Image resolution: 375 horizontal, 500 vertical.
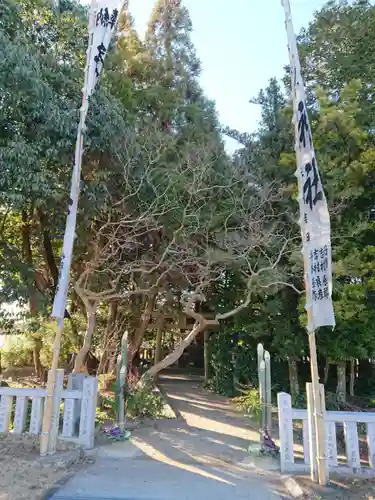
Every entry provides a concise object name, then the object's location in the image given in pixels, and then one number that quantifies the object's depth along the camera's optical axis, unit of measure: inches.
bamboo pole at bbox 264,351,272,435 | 206.8
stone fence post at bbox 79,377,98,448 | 189.9
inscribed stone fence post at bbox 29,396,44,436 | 194.7
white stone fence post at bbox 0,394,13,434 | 200.8
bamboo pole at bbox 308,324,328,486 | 153.4
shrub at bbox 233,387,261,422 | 268.5
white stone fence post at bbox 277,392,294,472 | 168.4
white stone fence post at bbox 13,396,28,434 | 197.5
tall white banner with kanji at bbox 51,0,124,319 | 184.1
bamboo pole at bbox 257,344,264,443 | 210.6
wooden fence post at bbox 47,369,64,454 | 178.4
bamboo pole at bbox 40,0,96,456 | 175.8
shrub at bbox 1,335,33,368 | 481.3
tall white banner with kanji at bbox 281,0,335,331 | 156.9
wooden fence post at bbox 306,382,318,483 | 157.9
